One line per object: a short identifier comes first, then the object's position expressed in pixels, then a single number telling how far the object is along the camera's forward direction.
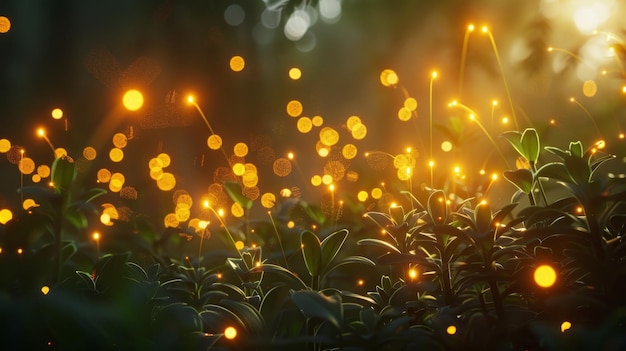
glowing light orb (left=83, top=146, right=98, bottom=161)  3.52
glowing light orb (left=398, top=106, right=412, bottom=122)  4.24
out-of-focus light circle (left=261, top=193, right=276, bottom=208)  3.24
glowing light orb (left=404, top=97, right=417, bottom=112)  4.02
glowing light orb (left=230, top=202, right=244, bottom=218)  2.66
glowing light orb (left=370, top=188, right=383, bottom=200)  2.81
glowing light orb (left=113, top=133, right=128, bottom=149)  3.51
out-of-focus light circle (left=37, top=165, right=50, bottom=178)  3.33
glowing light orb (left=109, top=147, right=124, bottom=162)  3.63
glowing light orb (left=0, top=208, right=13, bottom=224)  2.43
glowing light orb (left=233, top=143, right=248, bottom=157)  3.62
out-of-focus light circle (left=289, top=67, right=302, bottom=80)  4.18
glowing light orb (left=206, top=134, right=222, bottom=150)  3.45
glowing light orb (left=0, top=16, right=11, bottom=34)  3.63
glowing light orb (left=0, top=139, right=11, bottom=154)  3.54
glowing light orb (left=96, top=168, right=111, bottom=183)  3.52
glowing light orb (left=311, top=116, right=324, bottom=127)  4.59
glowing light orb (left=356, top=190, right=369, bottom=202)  2.80
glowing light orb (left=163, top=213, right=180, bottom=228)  2.90
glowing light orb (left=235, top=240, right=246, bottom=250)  2.20
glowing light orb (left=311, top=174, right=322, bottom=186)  3.32
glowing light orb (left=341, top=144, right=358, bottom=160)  5.07
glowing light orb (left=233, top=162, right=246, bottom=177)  3.04
